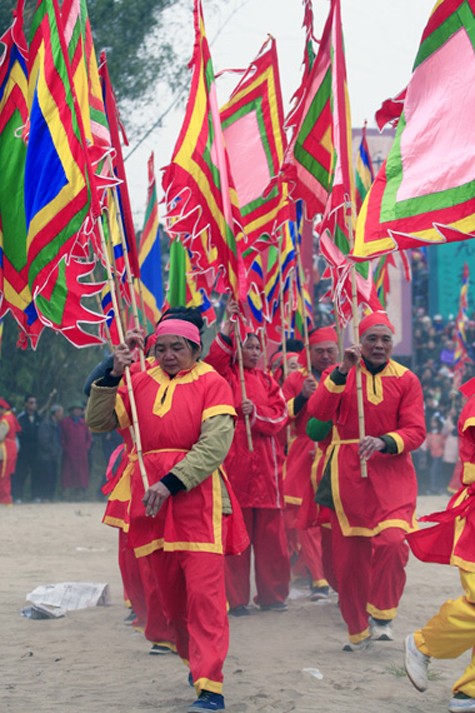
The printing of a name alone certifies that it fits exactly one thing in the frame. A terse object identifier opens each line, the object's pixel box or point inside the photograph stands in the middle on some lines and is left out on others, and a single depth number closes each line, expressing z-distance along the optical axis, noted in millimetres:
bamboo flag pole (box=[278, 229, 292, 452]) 19261
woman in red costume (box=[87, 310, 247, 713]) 11106
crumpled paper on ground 16429
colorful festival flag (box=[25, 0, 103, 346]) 12991
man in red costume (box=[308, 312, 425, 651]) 14024
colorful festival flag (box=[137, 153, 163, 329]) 21955
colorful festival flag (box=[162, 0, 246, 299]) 14821
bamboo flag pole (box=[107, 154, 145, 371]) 13997
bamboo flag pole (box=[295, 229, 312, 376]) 17478
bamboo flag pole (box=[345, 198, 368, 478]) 13362
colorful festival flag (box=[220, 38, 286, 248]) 18064
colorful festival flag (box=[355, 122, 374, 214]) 23077
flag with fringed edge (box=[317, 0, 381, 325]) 14078
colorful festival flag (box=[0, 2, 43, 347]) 13261
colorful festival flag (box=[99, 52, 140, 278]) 14497
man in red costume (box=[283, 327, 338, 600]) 17686
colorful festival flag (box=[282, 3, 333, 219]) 15983
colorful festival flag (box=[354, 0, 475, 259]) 11498
